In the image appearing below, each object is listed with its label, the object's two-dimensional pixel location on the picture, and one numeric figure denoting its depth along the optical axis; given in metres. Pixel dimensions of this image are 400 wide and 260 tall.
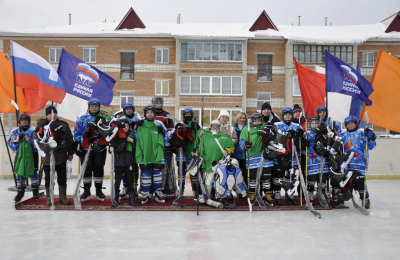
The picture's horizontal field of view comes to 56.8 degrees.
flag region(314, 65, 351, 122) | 9.80
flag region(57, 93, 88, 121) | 9.66
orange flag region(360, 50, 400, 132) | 6.65
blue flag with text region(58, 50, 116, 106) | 7.73
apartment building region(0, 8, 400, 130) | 28.11
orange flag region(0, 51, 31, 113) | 6.91
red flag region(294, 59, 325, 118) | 8.14
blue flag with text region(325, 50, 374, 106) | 6.89
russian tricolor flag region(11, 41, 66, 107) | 6.73
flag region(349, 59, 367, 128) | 8.54
